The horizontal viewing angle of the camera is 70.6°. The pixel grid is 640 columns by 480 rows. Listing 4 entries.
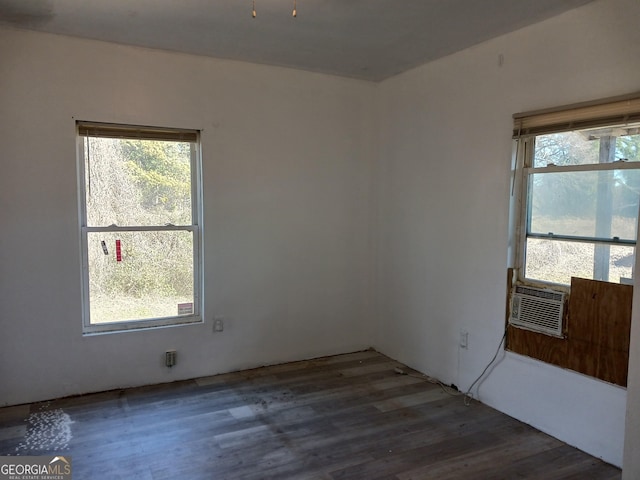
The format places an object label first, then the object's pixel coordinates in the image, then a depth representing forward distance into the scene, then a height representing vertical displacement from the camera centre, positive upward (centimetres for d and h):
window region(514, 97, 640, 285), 257 +11
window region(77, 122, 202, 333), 348 -17
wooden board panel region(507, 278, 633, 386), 256 -74
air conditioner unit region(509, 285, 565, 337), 290 -67
